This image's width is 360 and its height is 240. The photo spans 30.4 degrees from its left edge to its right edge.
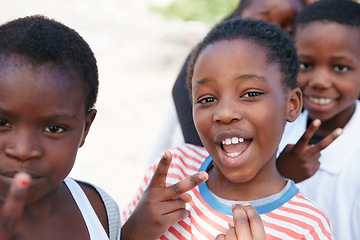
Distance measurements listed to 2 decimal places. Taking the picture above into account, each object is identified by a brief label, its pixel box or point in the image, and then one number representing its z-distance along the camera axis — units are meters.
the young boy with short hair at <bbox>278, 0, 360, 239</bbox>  0.90
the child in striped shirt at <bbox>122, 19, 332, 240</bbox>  0.73
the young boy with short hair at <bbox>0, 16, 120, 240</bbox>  0.63
